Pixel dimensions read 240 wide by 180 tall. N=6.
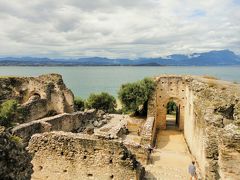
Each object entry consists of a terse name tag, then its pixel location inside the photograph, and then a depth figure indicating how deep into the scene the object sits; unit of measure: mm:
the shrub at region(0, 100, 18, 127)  12358
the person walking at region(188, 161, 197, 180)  7587
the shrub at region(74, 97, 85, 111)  22944
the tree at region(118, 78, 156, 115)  15035
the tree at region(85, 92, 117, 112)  22261
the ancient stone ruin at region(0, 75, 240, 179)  6210
